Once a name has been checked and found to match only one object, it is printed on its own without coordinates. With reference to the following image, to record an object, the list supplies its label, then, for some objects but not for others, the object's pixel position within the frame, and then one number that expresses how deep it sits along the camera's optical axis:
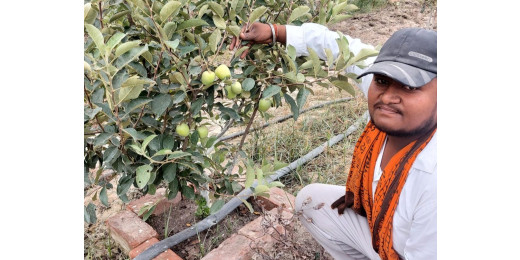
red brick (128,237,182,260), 1.72
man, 1.04
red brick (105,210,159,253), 1.84
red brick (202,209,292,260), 1.68
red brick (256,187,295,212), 2.02
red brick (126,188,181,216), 2.03
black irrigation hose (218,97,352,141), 2.89
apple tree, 1.18
